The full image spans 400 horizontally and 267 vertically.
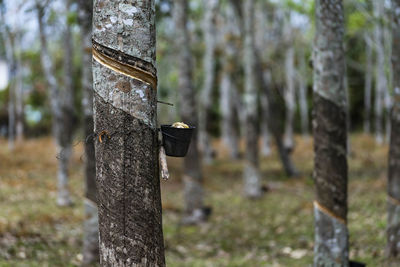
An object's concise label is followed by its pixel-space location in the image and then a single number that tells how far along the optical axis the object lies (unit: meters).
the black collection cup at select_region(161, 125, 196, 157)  2.95
